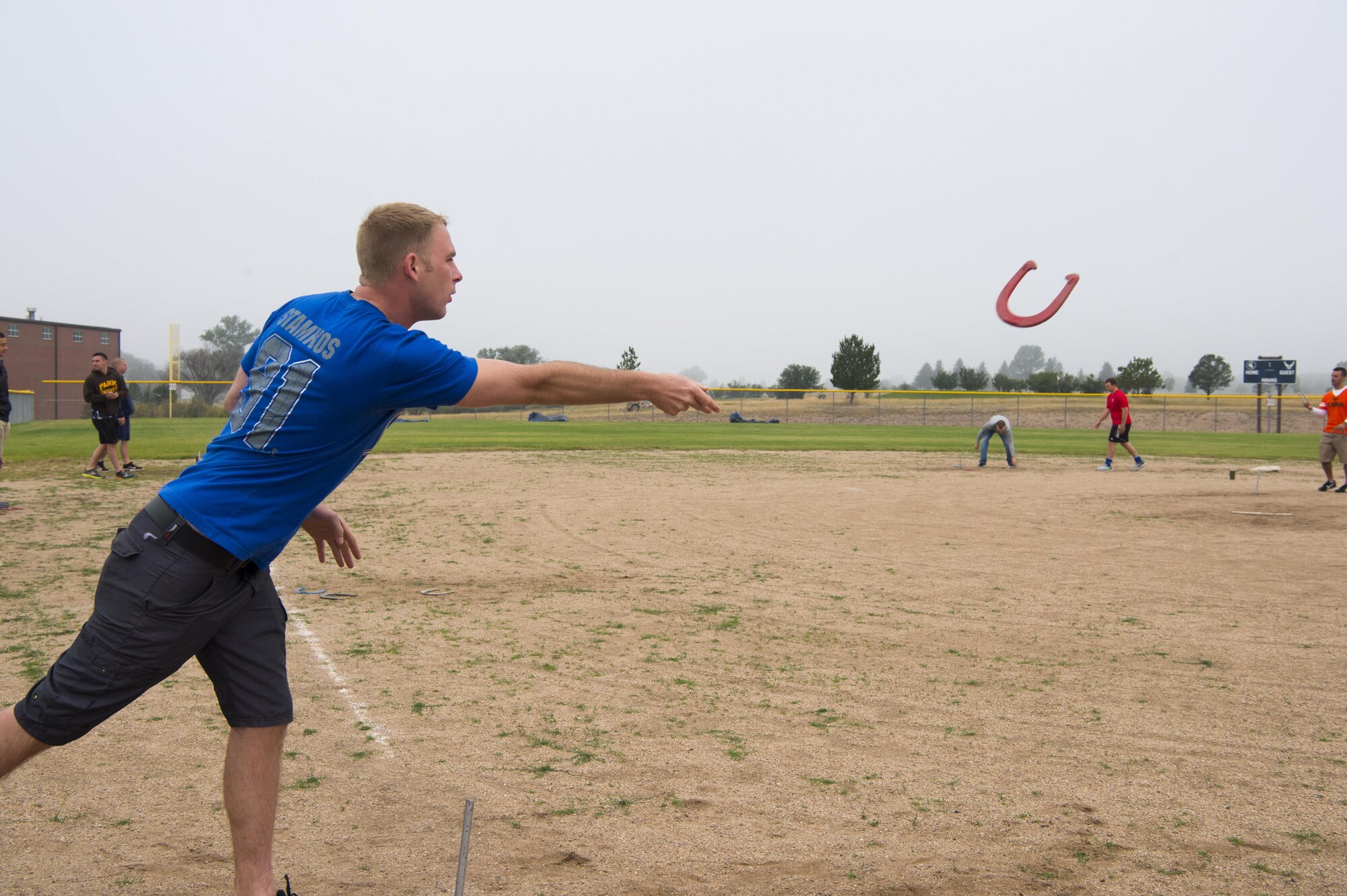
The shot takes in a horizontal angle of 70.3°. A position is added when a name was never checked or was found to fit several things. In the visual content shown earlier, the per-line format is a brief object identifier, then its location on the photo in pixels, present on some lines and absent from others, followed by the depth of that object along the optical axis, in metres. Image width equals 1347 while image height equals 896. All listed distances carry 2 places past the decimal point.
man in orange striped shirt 16.38
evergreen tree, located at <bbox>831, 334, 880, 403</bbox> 79.44
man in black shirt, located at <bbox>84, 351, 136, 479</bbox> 16.52
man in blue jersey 2.68
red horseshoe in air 17.61
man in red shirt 21.98
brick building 68.94
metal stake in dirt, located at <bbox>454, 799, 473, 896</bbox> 2.82
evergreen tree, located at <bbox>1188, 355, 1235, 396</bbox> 84.12
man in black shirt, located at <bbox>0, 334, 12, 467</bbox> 12.78
